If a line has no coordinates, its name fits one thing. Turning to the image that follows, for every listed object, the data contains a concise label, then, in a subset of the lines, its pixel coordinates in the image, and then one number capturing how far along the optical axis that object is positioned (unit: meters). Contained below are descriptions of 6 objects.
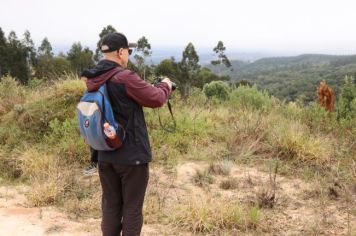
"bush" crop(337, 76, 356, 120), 7.32
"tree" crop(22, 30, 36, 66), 38.19
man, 2.97
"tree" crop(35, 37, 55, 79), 42.11
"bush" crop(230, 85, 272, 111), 8.69
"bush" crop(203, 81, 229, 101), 11.57
